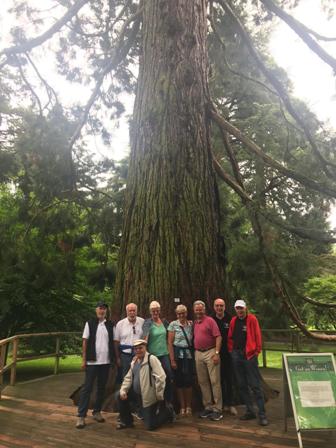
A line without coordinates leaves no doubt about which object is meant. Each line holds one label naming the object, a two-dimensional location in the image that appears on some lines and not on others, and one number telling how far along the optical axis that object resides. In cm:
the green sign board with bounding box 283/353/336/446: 383
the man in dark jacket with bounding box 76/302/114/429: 471
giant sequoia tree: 561
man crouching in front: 432
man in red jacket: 465
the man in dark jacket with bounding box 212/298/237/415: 512
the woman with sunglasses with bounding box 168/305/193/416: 486
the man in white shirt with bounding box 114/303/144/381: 493
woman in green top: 478
